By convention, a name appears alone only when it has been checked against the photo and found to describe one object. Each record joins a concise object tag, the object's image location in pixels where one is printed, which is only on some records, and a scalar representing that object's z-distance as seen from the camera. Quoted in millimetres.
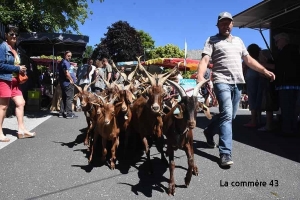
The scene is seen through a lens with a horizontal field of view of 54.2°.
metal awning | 6837
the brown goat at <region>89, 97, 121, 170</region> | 4367
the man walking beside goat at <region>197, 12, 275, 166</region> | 4402
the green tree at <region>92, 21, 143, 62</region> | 30375
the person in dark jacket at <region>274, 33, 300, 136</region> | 6129
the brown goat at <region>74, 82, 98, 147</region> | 5551
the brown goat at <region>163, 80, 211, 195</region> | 3359
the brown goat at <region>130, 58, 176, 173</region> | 3968
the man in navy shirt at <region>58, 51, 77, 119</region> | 8898
